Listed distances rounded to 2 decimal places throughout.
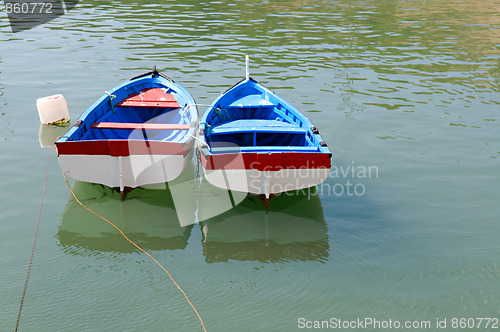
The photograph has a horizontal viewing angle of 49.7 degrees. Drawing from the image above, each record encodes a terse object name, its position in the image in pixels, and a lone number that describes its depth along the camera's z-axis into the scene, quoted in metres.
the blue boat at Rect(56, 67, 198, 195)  9.50
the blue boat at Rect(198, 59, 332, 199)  9.14
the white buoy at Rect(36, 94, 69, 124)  13.56
